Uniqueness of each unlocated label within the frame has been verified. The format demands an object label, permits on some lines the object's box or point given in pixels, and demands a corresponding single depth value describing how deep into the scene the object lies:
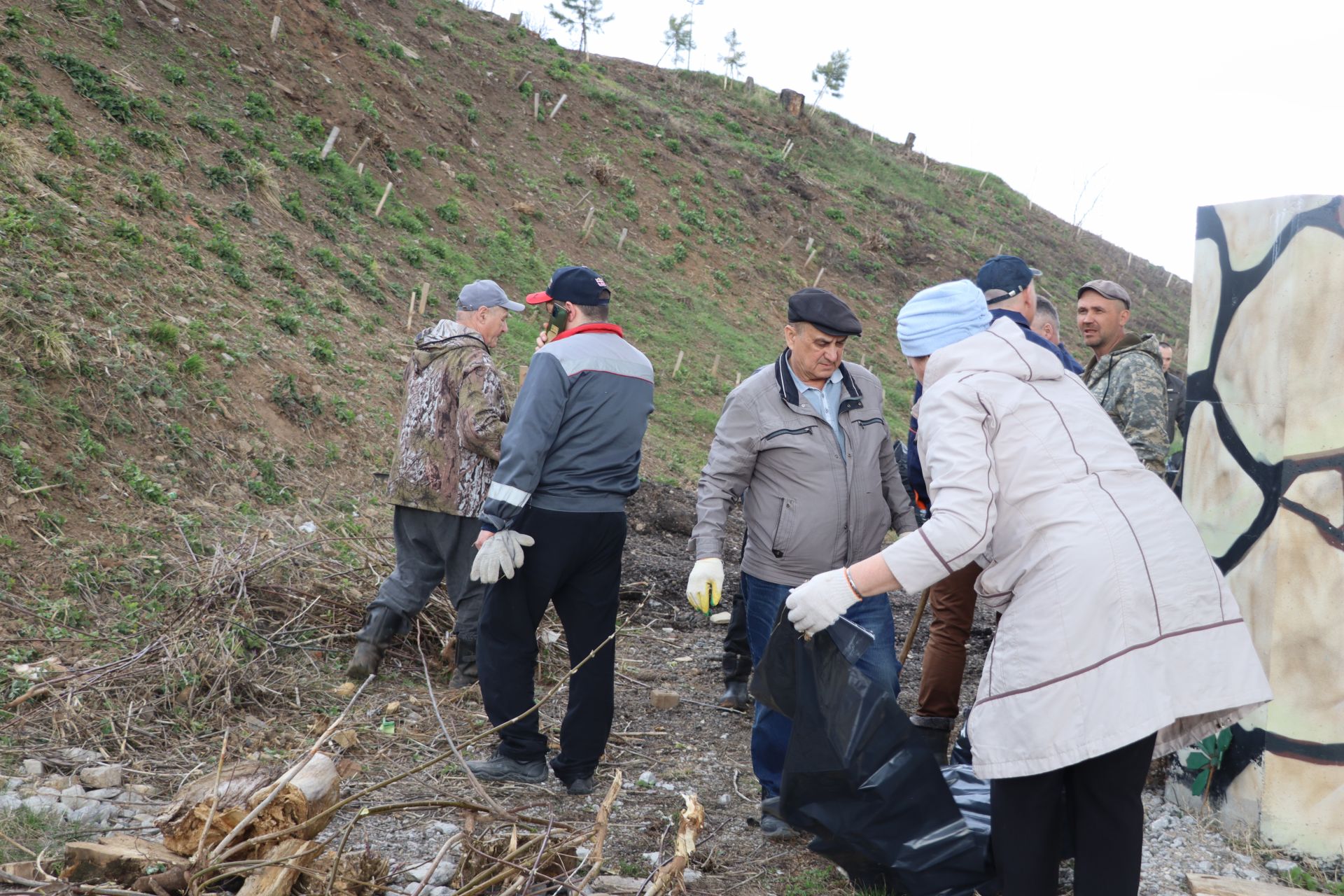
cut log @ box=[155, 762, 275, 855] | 2.59
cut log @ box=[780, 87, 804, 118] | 31.50
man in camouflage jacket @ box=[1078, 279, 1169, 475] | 4.06
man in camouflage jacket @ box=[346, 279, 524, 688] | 4.76
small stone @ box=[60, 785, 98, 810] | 3.32
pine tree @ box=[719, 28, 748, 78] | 37.09
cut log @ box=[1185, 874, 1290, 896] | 2.95
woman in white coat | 2.16
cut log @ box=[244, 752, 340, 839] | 2.64
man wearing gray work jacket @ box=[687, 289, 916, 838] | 3.34
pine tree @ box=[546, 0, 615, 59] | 35.78
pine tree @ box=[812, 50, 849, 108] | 38.31
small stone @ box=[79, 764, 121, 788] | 3.51
